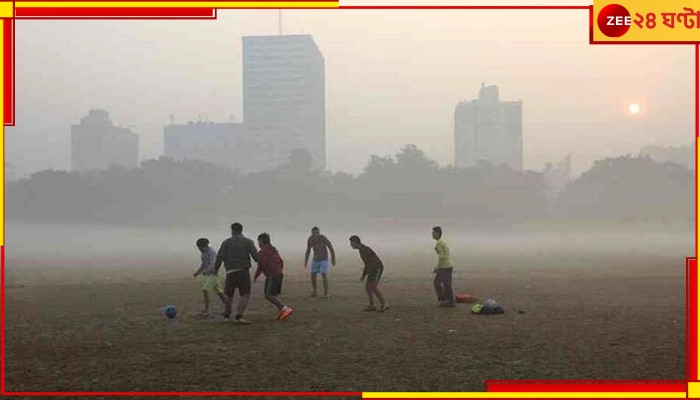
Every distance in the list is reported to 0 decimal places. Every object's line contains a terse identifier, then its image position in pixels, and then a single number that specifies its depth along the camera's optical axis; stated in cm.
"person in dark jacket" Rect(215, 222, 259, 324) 1130
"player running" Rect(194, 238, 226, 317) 1247
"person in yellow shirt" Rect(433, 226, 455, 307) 1356
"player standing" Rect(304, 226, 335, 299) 1594
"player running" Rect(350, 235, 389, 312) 1319
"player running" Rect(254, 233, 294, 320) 1202
